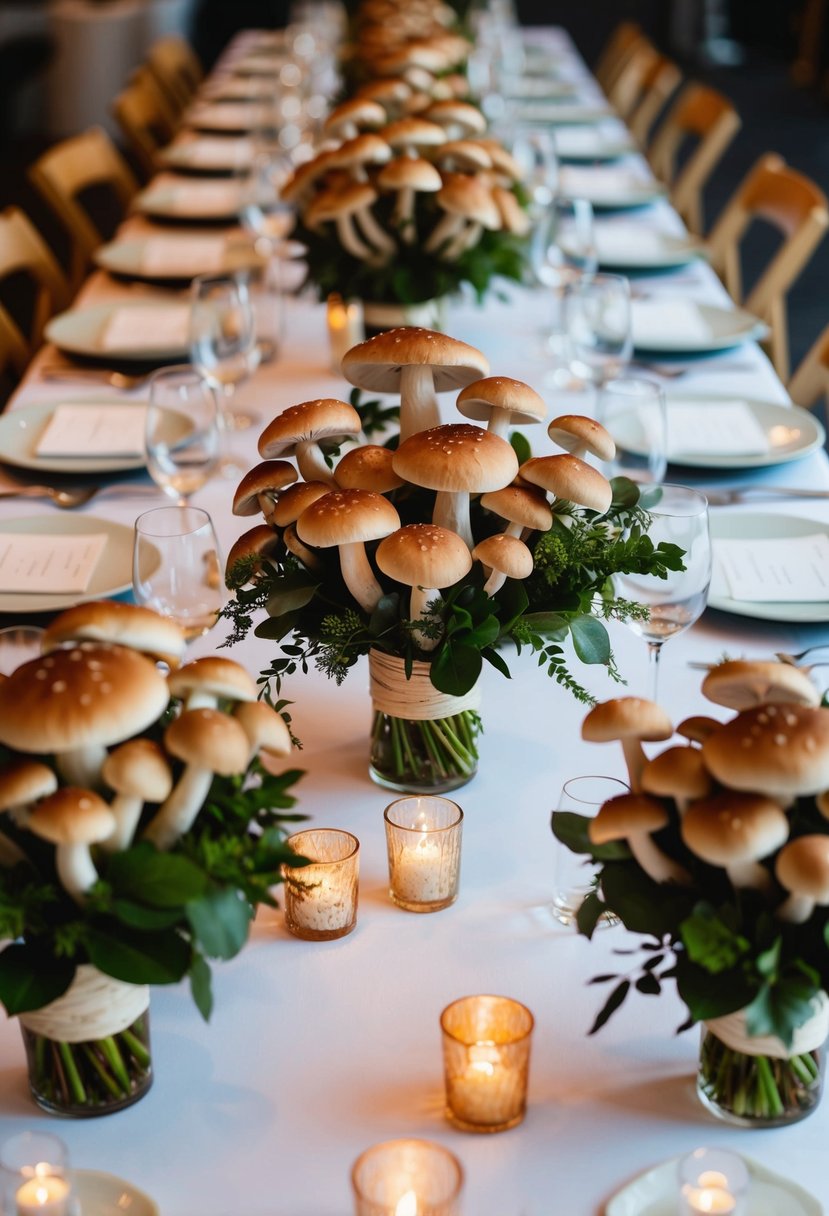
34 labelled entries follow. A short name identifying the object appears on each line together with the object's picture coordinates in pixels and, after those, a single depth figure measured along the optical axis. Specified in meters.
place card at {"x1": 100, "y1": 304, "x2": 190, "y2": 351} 2.49
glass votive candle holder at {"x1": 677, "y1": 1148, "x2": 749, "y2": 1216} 0.79
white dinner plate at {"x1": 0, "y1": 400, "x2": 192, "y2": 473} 1.99
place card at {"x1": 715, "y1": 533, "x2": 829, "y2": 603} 1.59
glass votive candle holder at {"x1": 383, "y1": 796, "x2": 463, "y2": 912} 1.14
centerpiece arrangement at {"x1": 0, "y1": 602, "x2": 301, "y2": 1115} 0.83
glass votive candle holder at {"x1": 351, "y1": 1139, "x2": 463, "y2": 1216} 0.79
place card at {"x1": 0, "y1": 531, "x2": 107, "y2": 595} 1.64
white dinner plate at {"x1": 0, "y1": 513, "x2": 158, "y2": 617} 1.60
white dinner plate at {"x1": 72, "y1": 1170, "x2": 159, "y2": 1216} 0.87
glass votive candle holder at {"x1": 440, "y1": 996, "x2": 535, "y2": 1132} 0.91
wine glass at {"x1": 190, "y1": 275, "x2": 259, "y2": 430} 2.08
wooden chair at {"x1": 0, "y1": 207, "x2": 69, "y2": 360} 3.02
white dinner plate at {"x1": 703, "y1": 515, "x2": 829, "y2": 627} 1.58
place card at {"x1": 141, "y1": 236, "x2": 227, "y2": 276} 3.00
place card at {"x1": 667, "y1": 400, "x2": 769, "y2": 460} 2.03
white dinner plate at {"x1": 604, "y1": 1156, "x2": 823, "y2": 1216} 0.86
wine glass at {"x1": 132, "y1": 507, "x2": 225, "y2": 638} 1.35
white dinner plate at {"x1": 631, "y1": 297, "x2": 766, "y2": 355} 2.52
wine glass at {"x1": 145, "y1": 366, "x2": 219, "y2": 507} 1.73
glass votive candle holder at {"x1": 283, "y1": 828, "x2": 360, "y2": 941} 1.12
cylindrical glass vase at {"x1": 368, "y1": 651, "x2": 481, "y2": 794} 1.27
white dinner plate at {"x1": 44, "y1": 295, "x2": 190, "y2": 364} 2.45
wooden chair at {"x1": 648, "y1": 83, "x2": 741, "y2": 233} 4.29
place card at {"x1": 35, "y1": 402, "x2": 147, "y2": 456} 2.04
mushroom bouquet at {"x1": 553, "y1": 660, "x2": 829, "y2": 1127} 0.82
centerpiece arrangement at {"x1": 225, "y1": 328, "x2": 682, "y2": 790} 1.15
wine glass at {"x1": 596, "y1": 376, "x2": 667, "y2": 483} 1.71
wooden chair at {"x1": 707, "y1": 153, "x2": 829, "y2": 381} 3.09
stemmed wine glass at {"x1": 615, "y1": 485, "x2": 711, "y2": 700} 1.29
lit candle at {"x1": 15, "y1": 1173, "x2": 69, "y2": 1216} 0.79
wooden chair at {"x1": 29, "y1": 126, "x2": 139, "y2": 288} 3.71
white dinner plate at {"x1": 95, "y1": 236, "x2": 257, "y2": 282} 2.83
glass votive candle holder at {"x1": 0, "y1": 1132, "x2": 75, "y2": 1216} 0.78
